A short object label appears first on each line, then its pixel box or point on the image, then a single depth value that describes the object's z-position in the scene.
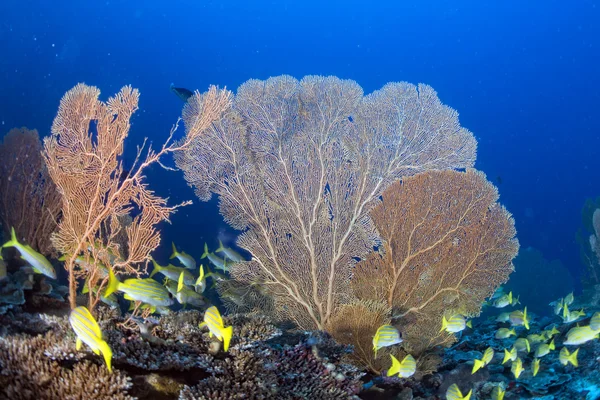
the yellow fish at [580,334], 4.99
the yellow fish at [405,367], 4.12
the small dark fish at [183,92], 9.36
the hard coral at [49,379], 2.62
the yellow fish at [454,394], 3.96
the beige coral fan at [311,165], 6.11
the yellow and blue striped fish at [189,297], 5.09
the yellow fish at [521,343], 5.92
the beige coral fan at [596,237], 12.22
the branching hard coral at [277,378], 2.93
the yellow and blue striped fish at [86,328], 2.41
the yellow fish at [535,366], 5.20
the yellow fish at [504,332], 6.31
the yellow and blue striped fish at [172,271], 5.68
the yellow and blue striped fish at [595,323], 4.96
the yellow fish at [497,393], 4.38
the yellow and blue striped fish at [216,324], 2.91
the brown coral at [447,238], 5.75
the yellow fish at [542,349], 5.46
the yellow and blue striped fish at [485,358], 4.89
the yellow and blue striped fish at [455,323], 4.98
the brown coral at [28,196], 7.24
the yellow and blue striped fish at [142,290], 3.26
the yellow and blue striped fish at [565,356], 5.19
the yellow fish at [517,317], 6.32
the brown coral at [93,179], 4.48
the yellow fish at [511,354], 5.20
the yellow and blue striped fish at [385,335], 4.12
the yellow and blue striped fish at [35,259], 3.72
